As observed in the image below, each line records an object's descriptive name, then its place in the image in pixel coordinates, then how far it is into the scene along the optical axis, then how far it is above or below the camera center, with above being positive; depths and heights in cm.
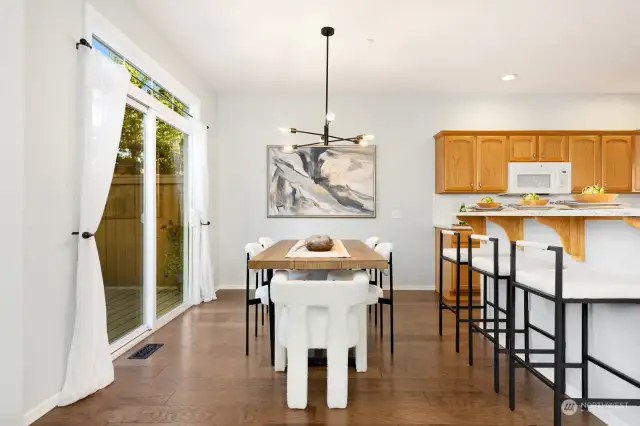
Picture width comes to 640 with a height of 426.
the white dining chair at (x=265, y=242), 369 -31
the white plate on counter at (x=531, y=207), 274 +2
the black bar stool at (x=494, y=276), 238 -41
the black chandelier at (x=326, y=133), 355 +71
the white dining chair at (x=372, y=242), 379 -32
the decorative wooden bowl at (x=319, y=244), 291 -26
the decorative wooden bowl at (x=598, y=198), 253 +8
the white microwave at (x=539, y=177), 517 +44
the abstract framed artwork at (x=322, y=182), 555 +39
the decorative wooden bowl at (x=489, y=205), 322 +4
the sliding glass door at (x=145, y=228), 311 -16
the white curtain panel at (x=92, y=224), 235 -9
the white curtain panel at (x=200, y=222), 466 -15
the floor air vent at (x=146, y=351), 304 -113
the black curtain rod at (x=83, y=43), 245 +104
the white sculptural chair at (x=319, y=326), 210 -63
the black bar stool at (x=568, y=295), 176 -39
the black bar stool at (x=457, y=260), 302 -41
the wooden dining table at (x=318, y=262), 240 -32
